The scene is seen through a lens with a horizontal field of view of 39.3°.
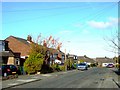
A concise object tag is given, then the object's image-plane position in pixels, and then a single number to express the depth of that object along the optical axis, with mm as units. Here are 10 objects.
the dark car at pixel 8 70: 19306
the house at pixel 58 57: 47885
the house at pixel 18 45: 39011
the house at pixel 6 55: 28693
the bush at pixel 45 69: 27662
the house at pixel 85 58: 92111
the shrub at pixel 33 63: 24395
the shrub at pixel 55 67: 32643
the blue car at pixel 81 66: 39409
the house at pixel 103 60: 100363
